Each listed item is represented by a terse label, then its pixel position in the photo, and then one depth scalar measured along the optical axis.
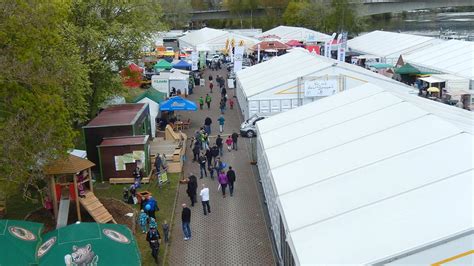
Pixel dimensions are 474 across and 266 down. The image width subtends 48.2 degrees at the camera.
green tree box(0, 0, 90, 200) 12.39
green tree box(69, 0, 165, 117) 23.75
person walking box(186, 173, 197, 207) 16.19
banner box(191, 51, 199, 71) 40.59
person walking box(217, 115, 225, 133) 25.90
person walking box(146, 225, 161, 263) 12.72
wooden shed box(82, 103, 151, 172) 19.56
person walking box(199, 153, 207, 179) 19.25
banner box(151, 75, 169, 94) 33.91
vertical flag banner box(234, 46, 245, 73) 36.31
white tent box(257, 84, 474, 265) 8.23
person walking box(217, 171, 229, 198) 17.14
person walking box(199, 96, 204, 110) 31.68
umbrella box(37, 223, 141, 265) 10.60
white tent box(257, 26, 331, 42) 58.06
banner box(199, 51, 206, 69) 49.71
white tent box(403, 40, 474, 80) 32.59
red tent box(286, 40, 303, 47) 55.08
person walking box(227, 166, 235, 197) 17.09
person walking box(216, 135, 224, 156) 21.89
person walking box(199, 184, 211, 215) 15.47
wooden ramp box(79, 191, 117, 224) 14.66
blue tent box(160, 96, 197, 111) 27.12
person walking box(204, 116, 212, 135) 25.19
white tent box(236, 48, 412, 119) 25.83
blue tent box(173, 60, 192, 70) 43.78
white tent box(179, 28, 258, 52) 55.56
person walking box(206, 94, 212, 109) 31.75
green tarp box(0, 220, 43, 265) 10.91
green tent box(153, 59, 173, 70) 43.22
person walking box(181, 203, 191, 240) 13.91
